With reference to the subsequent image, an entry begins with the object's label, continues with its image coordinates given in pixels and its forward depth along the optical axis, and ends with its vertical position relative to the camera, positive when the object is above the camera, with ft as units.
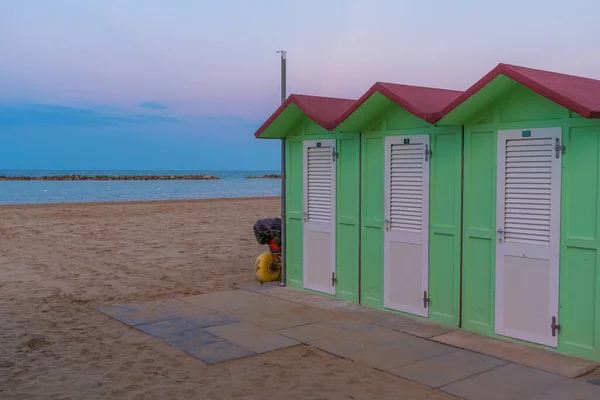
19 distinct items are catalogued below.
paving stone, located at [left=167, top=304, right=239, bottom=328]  24.35 -5.85
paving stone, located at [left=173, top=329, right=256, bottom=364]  19.89 -5.90
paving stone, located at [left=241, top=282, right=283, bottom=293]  30.66 -5.70
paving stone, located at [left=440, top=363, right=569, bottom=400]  16.33 -5.81
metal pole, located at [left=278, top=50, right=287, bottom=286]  30.68 +0.22
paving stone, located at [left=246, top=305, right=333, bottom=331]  23.95 -5.82
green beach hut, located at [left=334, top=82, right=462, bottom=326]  22.75 -0.99
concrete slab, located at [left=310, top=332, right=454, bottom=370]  19.38 -5.84
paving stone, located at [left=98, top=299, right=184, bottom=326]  24.93 -5.88
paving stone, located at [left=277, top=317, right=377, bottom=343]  22.20 -5.83
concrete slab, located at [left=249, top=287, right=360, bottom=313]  26.53 -5.71
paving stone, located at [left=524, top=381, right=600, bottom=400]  15.99 -5.78
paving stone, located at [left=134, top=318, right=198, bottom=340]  22.66 -5.89
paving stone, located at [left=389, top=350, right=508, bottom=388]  17.65 -5.83
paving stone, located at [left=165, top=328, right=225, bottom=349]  21.39 -5.89
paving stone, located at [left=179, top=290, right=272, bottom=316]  26.61 -5.80
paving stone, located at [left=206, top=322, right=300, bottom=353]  21.06 -5.87
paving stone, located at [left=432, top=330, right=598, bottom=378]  18.12 -5.70
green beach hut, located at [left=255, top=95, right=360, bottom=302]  27.04 -0.93
